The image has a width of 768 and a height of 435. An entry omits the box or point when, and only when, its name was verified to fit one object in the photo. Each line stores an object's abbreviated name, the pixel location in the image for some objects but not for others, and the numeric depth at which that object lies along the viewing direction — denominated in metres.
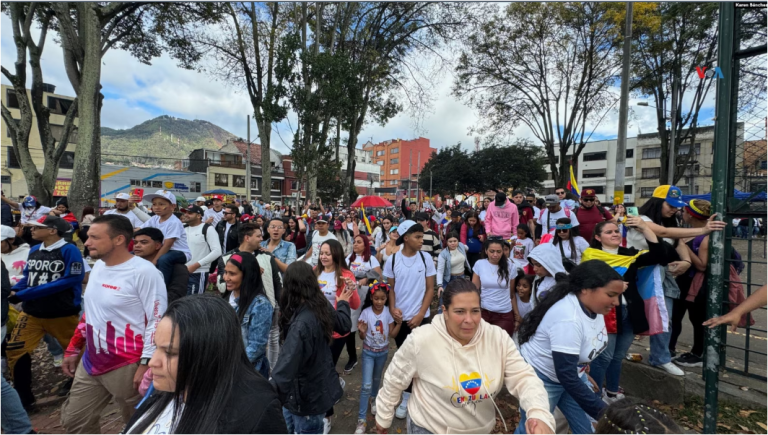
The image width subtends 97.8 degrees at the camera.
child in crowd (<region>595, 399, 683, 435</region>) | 1.26
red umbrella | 14.54
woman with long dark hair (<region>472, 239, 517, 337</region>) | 4.20
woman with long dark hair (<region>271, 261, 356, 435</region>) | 2.40
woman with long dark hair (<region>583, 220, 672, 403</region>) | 3.23
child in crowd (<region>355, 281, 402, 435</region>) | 3.42
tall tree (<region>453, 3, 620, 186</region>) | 14.42
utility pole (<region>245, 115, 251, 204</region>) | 23.92
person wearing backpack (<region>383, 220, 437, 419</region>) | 3.88
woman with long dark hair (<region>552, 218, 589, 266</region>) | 4.24
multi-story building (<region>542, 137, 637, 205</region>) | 48.91
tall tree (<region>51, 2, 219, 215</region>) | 9.18
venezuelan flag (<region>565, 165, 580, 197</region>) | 9.33
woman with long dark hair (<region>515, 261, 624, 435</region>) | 2.13
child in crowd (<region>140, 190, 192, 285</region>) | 4.59
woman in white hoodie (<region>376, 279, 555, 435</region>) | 1.91
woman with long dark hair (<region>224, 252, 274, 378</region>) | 2.73
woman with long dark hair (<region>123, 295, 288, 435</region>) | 1.25
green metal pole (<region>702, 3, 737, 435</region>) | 2.83
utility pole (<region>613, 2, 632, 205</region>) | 8.56
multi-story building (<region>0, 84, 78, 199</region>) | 31.88
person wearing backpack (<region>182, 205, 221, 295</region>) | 5.17
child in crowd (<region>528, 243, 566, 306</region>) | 3.44
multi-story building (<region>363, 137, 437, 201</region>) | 81.19
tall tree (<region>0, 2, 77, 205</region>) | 10.66
